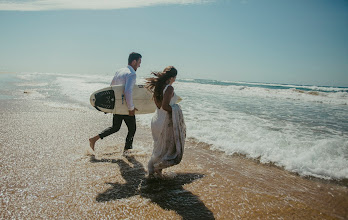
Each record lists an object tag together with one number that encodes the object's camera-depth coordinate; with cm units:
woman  312
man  411
